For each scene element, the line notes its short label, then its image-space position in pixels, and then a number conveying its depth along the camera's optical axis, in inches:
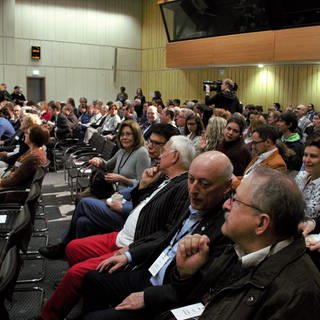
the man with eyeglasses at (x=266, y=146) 151.5
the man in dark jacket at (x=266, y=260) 50.9
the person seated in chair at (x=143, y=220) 97.6
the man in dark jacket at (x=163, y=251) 81.2
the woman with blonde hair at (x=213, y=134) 190.7
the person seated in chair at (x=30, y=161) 170.2
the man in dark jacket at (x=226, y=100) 294.0
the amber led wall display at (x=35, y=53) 602.3
